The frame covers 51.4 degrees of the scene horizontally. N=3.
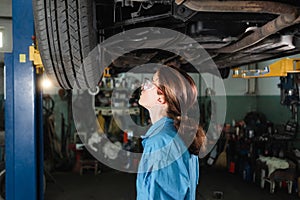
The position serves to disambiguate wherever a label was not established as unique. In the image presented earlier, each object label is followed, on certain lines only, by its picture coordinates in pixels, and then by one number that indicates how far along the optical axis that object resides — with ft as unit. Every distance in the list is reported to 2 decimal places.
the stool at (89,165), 17.11
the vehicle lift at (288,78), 7.84
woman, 4.07
